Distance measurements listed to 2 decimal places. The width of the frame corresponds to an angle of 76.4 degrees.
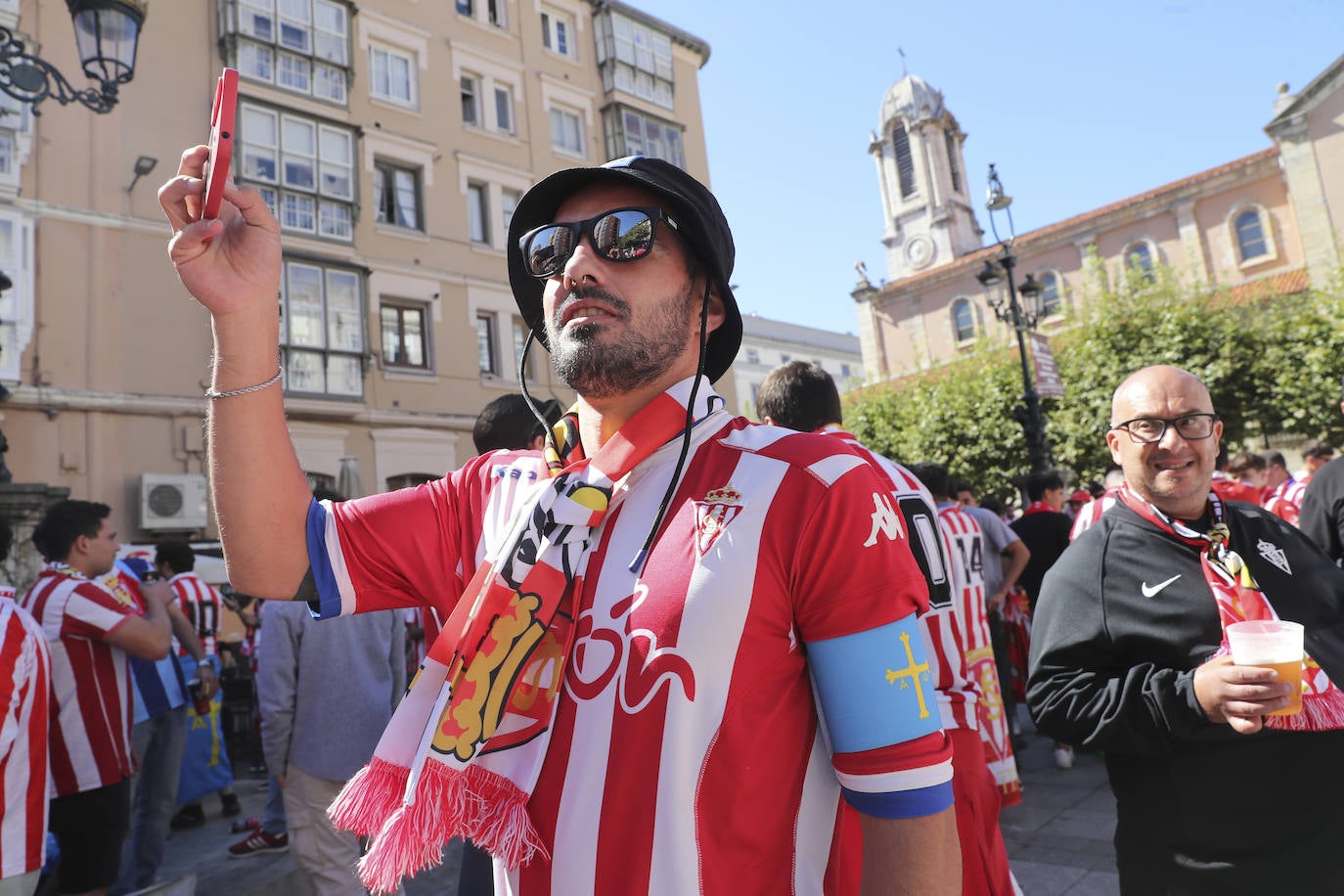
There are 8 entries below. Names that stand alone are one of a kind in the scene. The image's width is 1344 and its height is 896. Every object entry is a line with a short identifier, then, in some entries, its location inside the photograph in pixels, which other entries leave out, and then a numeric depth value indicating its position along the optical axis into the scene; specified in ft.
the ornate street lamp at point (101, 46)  17.20
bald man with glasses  7.64
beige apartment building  45.11
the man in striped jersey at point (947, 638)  8.46
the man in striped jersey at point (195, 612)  23.57
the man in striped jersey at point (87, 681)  13.53
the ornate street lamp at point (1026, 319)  46.65
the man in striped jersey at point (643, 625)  4.21
